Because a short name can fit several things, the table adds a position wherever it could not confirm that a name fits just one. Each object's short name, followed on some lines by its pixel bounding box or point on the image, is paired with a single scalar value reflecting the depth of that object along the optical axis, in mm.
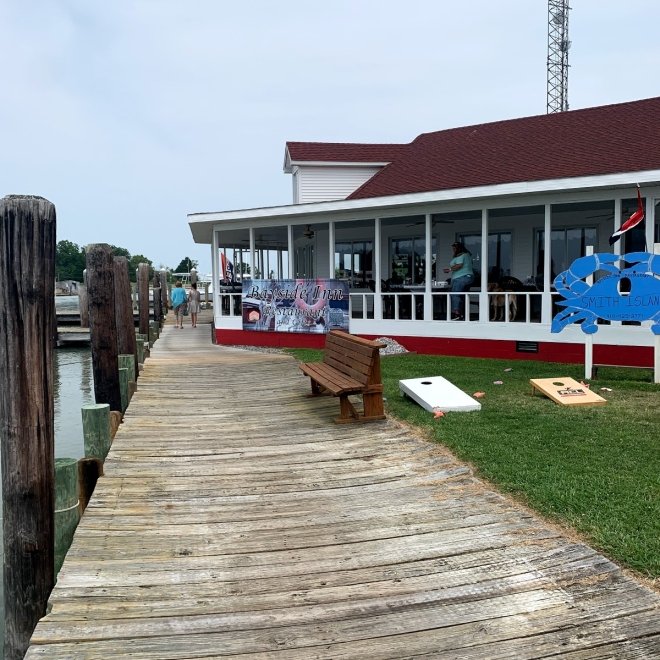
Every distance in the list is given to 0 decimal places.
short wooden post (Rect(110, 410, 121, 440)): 6945
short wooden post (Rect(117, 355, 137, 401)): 9869
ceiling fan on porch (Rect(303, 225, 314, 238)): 18319
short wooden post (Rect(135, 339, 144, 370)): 13315
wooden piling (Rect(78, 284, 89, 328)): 28000
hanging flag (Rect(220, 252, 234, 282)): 20900
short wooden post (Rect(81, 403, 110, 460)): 6105
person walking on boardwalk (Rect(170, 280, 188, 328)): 26022
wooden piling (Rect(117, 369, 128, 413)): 9031
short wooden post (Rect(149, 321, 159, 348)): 18672
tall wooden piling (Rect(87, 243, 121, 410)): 9602
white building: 13320
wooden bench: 7582
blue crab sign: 10383
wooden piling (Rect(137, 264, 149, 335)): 20141
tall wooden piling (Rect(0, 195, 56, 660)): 3945
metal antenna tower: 45406
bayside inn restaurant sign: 16141
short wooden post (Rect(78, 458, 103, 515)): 5297
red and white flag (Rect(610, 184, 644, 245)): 11133
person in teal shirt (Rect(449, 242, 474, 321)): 15039
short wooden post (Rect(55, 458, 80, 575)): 4430
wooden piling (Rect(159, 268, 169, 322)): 34916
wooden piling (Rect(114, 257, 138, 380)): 12758
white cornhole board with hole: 8234
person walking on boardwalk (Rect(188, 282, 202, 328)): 25953
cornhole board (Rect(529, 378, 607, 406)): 8828
